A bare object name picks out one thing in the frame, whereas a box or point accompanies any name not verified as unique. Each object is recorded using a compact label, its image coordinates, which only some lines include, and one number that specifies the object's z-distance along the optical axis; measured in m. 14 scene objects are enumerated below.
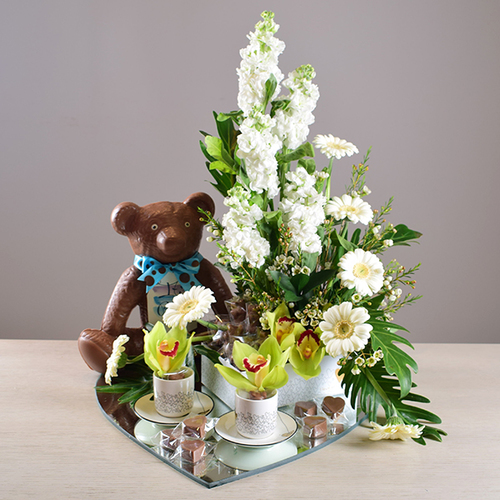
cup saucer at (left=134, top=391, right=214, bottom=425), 0.83
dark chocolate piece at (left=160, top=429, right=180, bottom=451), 0.76
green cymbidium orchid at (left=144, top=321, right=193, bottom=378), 0.83
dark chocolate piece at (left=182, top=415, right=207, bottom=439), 0.78
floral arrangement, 0.80
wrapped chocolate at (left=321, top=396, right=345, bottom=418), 0.86
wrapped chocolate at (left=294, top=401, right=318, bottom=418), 0.86
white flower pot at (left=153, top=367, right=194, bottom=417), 0.83
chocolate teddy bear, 1.03
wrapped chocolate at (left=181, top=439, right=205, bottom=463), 0.72
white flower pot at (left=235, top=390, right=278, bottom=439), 0.75
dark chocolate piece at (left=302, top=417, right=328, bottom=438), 0.81
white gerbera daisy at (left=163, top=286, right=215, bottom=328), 0.84
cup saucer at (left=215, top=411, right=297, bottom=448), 0.75
